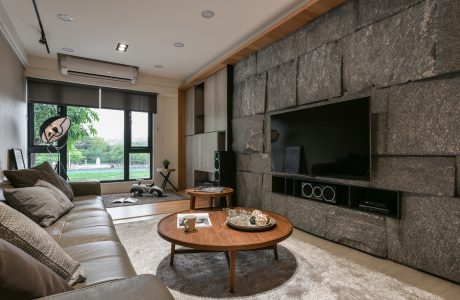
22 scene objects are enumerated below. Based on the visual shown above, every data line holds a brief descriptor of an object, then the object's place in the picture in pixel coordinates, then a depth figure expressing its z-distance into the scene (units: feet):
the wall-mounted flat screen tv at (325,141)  7.87
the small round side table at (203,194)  10.85
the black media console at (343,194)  7.70
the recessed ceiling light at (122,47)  13.66
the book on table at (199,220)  6.70
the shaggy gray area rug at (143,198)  14.55
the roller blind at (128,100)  17.92
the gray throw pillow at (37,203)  5.96
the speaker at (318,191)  9.26
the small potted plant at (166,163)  19.12
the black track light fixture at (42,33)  9.83
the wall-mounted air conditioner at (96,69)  15.12
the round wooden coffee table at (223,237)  5.39
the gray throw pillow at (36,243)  2.99
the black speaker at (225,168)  13.93
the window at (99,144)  16.28
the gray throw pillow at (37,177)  7.40
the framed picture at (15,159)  11.34
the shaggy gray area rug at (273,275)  5.57
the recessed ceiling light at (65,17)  10.58
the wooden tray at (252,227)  6.19
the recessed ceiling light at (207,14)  10.27
